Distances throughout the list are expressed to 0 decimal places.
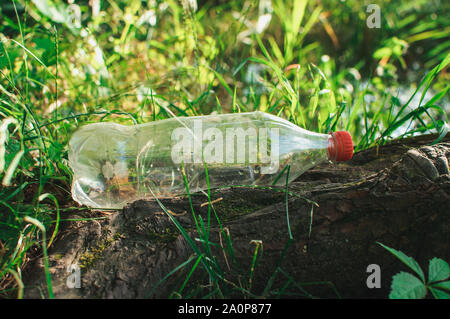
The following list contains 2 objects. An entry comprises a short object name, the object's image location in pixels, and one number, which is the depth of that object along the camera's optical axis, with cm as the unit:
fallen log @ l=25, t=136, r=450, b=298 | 83
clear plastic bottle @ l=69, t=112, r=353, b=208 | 95
